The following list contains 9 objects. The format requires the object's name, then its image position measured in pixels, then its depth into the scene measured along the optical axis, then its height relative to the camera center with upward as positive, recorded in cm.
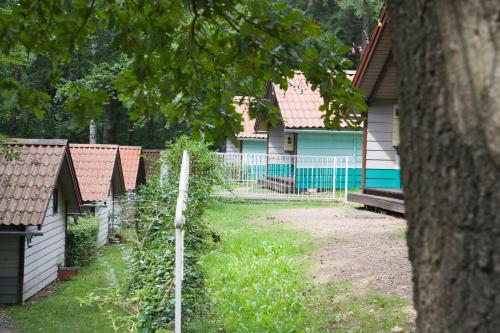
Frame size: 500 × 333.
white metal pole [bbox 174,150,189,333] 591 -93
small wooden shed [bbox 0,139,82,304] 1443 -125
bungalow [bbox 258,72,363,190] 2697 +96
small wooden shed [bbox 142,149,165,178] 2855 +26
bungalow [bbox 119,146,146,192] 2634 -10
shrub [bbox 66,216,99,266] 1959 -253
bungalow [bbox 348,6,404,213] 1633 +80
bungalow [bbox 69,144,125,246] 2238 -56
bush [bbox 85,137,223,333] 699 -127
